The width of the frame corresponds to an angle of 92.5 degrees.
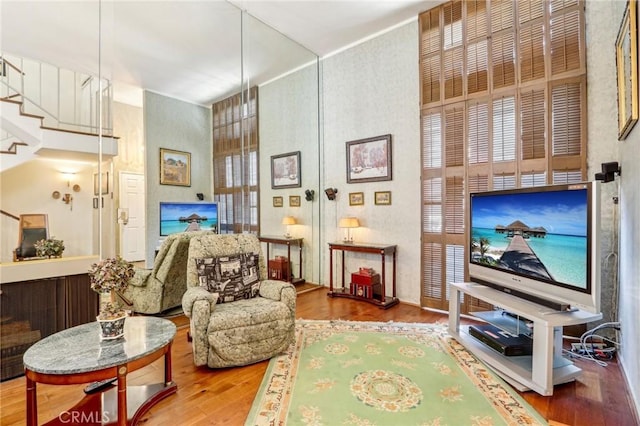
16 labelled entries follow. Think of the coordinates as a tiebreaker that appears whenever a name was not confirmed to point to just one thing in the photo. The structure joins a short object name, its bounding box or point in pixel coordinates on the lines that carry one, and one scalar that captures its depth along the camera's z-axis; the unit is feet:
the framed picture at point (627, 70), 6.22
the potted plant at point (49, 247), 8.66
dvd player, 7.75
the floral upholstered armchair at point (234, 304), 7.76
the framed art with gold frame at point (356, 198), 15.03
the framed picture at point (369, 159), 14.05
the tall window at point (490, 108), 9.67
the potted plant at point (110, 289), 6.07
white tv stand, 6.59
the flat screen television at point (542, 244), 6.75
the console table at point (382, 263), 13.10
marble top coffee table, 5.10
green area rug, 6.04
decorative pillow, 9.08
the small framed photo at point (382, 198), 14.05
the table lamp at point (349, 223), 14.40
